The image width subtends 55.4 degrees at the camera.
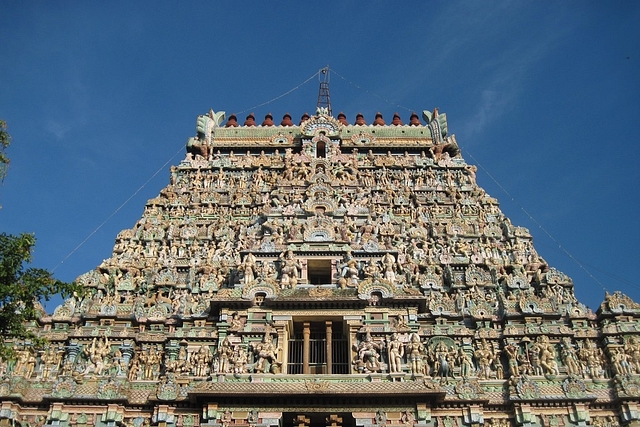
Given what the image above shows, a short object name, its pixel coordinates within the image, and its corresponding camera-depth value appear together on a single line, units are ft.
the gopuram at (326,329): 56.54
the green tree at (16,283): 42.93
